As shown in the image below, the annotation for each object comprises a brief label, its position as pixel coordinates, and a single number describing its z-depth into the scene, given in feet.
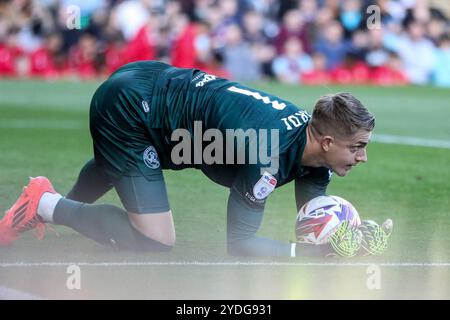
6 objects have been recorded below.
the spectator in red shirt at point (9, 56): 89.20
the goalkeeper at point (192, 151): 22.97
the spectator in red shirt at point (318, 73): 88.94
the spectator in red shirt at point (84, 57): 89.76
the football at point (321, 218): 24.09
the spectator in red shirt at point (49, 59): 90.07
